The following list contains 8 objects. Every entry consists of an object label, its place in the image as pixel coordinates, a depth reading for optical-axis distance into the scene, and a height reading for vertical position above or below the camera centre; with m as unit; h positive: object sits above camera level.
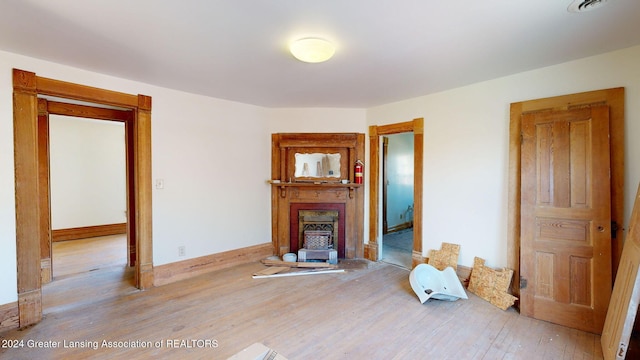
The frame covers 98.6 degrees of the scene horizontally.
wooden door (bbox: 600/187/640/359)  1.75 -0.86
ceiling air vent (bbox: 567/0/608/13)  1.64 +1.04
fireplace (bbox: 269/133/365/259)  4.33 -0.27
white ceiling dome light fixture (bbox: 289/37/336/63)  2.05 +0.97
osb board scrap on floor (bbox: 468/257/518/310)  2.75 -1.15
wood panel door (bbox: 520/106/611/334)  2.29 -0.37
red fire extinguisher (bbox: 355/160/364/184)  4.24 +0.09
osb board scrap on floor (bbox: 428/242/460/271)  3.31 -1.00
